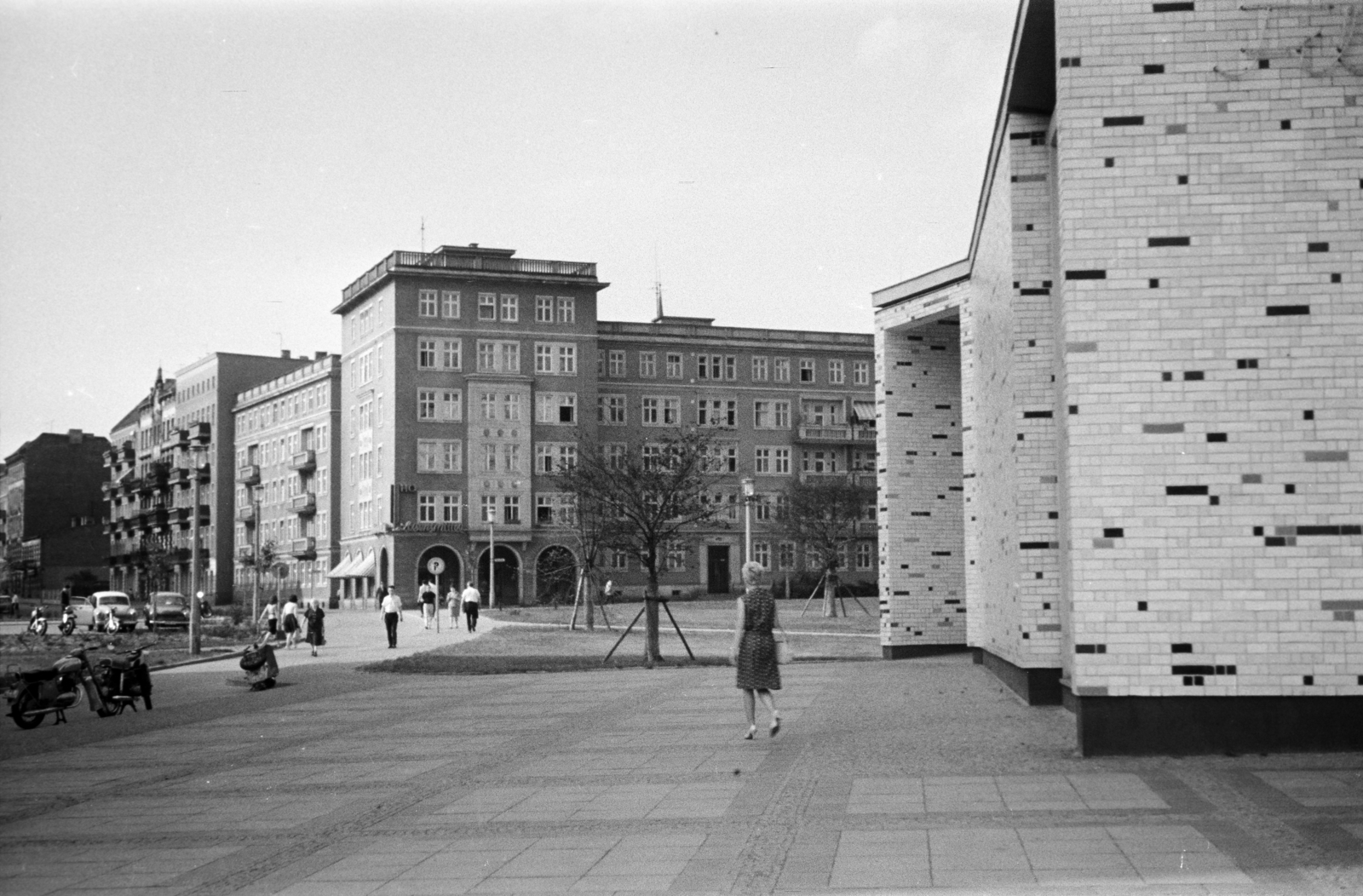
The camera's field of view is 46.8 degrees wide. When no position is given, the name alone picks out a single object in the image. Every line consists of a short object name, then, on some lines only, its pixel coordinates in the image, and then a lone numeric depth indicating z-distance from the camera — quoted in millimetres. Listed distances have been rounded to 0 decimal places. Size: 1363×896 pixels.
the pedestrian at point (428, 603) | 59406
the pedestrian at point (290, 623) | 45875
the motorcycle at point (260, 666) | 28172
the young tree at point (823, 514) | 67438
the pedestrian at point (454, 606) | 58159
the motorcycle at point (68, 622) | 65312
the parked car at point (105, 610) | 66750
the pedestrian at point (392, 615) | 43969
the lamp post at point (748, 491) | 52497
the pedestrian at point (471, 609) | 52250
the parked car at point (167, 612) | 67312
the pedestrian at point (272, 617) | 44075
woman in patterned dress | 16016
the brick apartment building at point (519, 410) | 86688
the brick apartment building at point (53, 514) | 139875
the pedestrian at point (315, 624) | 42625
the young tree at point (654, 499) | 33812
